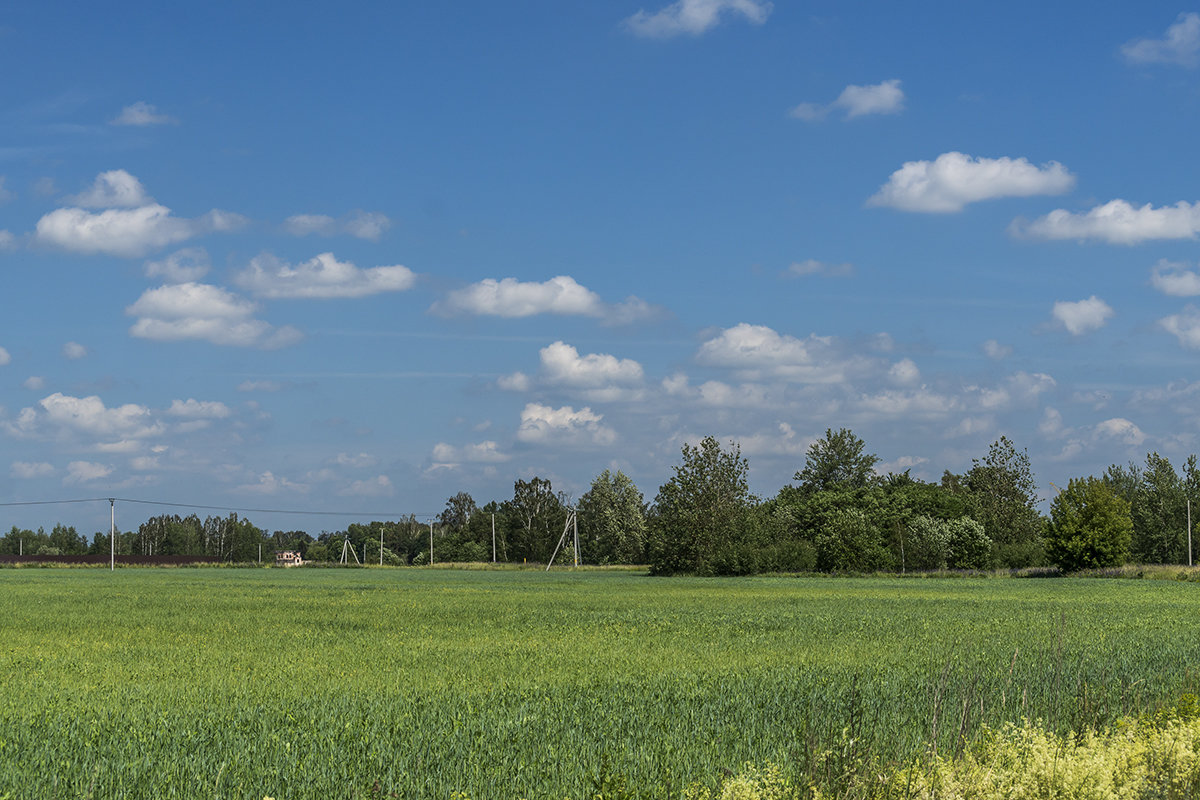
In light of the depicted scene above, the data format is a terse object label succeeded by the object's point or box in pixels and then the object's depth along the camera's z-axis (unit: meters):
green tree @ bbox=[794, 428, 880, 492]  130.88
